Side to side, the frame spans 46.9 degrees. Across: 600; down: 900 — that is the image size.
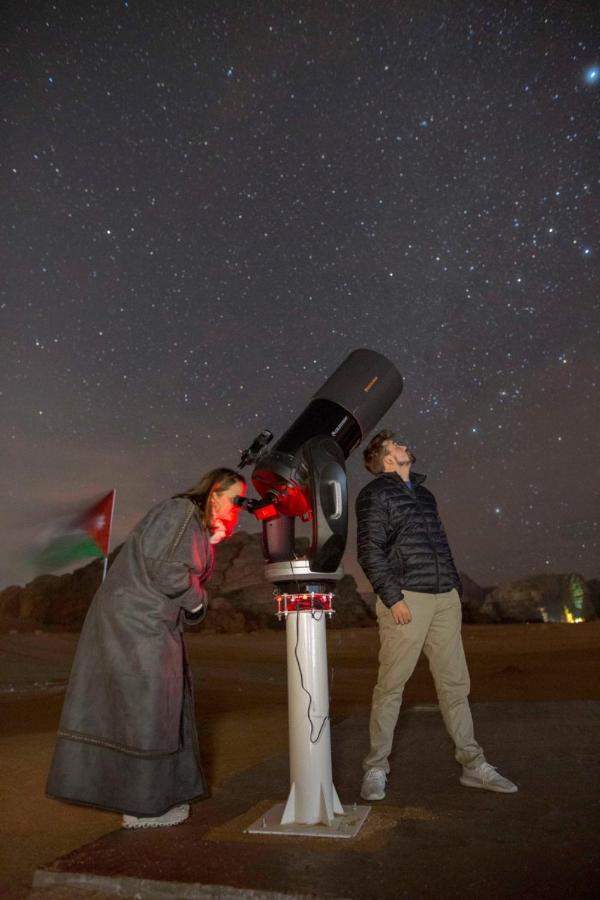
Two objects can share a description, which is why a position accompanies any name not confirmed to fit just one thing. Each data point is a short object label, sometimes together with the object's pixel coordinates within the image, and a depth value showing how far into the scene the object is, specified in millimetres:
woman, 3432
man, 3918
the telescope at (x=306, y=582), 3346
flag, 12172
